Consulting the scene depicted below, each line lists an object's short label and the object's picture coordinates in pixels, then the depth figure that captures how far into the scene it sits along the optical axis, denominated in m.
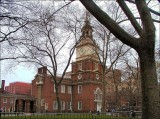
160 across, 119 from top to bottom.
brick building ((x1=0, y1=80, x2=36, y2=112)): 37.75
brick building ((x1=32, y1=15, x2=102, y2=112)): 36.98
